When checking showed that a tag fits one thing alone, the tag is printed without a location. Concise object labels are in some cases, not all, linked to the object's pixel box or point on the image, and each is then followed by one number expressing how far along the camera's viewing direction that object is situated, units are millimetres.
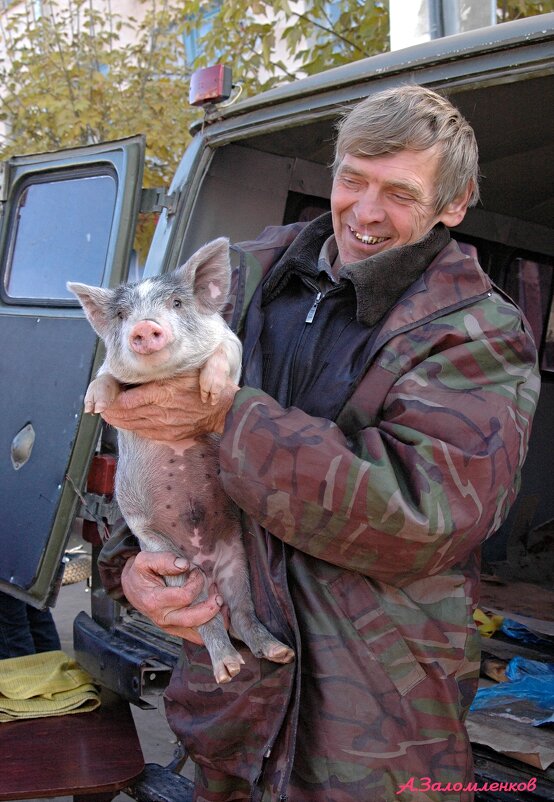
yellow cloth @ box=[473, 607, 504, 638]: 4230
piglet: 2168
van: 3053
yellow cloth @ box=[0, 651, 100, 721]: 3447
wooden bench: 2967
